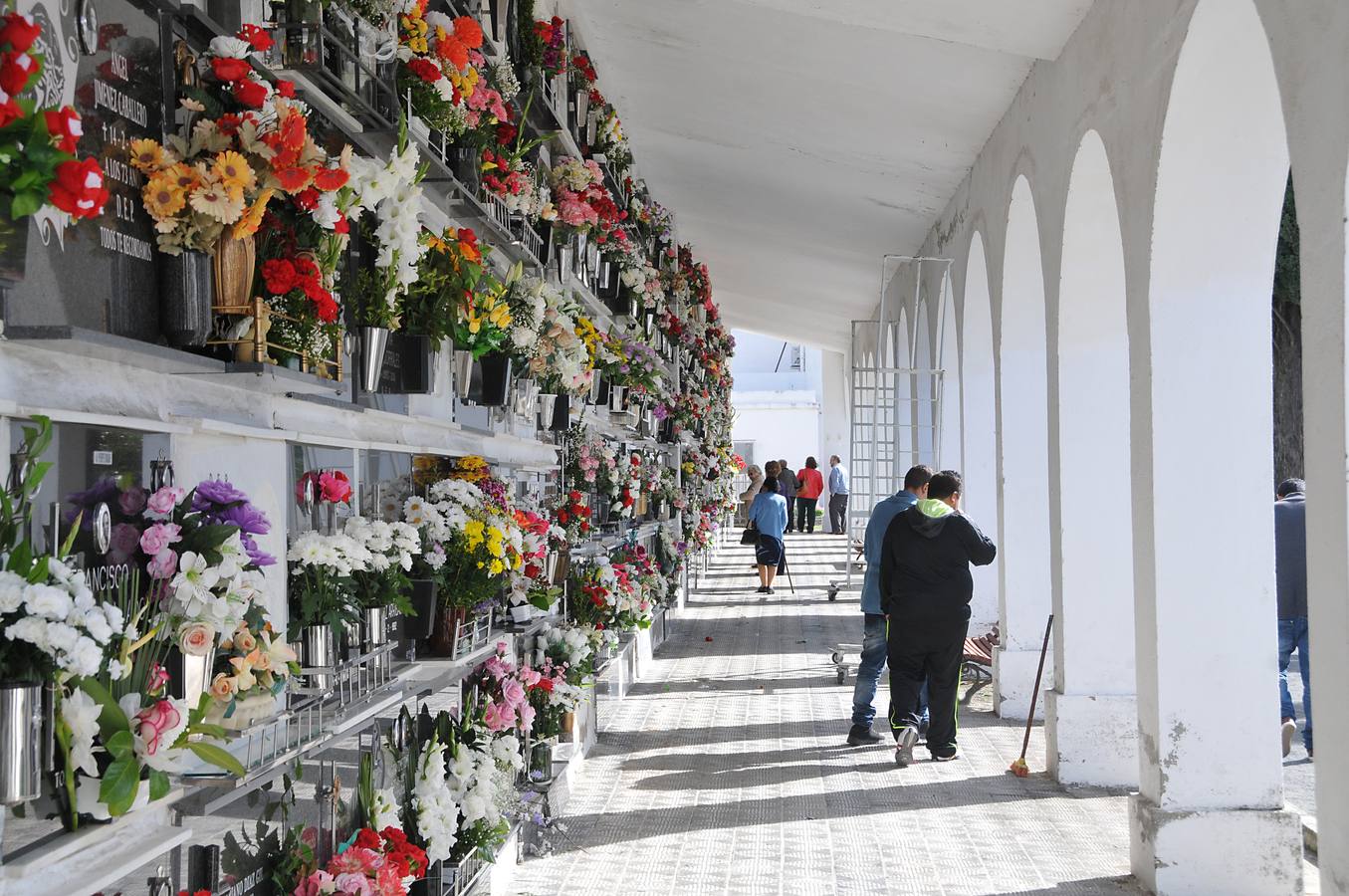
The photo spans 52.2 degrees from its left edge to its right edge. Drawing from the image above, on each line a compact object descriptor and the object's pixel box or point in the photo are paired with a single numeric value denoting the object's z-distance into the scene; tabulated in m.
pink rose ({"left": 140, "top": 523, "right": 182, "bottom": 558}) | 2.39
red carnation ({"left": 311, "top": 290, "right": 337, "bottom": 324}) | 2.97
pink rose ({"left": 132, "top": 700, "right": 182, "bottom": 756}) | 2.20
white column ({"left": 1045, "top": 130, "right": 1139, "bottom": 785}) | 7.09
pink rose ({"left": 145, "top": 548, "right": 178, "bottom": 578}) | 2.39
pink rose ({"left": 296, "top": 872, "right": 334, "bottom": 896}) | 3.22
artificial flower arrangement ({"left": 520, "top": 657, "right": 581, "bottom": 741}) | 6.16
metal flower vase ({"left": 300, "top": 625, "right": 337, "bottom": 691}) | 3.45
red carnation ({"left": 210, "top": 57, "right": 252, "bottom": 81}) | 2.73
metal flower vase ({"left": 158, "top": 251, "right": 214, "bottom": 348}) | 2.60
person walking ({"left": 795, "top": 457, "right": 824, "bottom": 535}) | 30.52
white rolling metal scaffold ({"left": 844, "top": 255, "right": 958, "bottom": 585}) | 12.78
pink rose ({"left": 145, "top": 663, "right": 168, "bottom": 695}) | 2.32
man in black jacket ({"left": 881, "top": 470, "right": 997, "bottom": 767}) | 7.58
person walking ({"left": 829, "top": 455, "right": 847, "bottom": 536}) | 28.58
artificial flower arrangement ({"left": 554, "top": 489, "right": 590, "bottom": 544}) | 7.47
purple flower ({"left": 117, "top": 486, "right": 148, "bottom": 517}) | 2.48
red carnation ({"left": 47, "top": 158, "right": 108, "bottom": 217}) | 1.89
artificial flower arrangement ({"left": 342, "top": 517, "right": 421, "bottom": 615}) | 3.67
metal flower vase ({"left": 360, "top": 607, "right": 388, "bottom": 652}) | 3.78
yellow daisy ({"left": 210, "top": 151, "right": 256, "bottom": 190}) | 2.58
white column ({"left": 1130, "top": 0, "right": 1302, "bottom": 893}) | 5.21
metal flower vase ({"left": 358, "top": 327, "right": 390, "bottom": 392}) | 3.72
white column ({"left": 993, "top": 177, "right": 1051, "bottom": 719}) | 8.98
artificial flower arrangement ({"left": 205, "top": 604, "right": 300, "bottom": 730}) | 2.58
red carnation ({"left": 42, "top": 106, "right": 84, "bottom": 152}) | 1.86
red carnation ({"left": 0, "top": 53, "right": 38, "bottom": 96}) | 1.81
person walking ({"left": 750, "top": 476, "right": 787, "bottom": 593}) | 16.72
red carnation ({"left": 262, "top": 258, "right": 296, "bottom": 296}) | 2.85
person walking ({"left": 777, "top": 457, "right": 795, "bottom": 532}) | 30.38
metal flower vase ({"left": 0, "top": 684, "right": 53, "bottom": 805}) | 1.95
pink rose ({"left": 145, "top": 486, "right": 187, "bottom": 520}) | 2.45
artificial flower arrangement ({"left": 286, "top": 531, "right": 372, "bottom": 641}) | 3.39
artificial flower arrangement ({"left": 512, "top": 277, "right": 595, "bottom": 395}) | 5.39
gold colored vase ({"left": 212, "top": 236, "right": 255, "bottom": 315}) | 2.74
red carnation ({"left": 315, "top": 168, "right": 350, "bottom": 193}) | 2.89
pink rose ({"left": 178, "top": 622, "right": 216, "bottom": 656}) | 2.37
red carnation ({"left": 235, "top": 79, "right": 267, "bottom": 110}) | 2.75
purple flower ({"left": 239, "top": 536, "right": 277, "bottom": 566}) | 2.62
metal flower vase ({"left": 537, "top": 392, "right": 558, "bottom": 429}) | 6.51
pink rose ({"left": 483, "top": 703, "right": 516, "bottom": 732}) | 5.21
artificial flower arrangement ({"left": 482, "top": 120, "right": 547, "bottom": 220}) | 5.46
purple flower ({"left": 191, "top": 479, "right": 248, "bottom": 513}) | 2.57
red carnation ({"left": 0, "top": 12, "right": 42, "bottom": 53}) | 1.81
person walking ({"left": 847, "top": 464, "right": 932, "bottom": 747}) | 8.21
